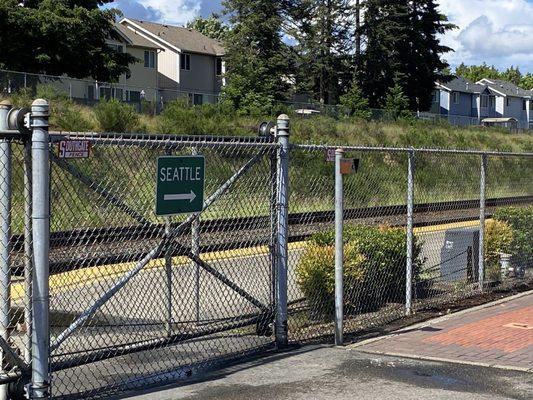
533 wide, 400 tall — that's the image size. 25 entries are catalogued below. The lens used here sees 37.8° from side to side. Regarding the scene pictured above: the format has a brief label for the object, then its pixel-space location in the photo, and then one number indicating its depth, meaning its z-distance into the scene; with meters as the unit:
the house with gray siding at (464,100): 88.50
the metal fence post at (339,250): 7.45
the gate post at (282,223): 7.26
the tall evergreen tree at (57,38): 37.47
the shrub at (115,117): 27.45
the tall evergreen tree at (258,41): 53.84
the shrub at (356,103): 46.41
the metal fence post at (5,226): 5.23
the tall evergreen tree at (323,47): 58.22
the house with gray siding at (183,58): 61.94
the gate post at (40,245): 5.18
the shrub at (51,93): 27.22
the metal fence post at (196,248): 7.13
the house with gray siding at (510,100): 98.00
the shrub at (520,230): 11.47
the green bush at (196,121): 30.11
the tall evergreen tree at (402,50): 60.81
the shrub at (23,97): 25.44
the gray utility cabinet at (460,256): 10.49
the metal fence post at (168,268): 6.27
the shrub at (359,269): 8.38
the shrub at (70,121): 25.48
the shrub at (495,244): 11.09
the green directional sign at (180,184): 6.02
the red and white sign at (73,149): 5.27
